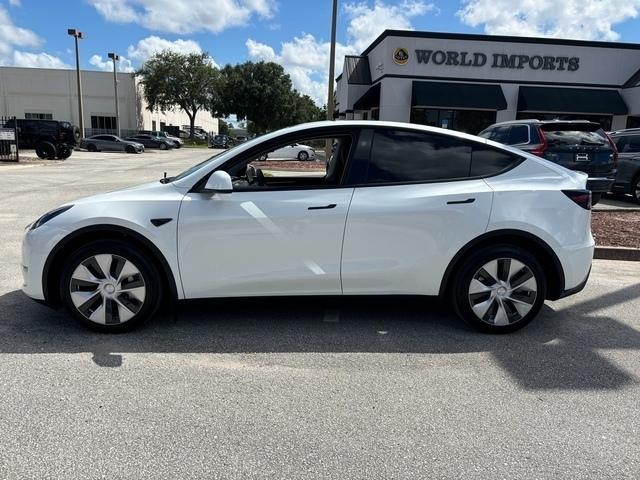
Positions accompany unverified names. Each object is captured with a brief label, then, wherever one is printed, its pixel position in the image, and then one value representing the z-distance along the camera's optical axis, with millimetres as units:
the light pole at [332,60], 18188
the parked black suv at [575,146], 9727
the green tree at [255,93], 65125
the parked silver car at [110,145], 40188
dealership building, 24688
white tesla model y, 3877
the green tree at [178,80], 60375
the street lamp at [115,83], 51250
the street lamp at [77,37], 41844
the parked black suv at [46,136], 27188
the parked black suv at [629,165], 11773
